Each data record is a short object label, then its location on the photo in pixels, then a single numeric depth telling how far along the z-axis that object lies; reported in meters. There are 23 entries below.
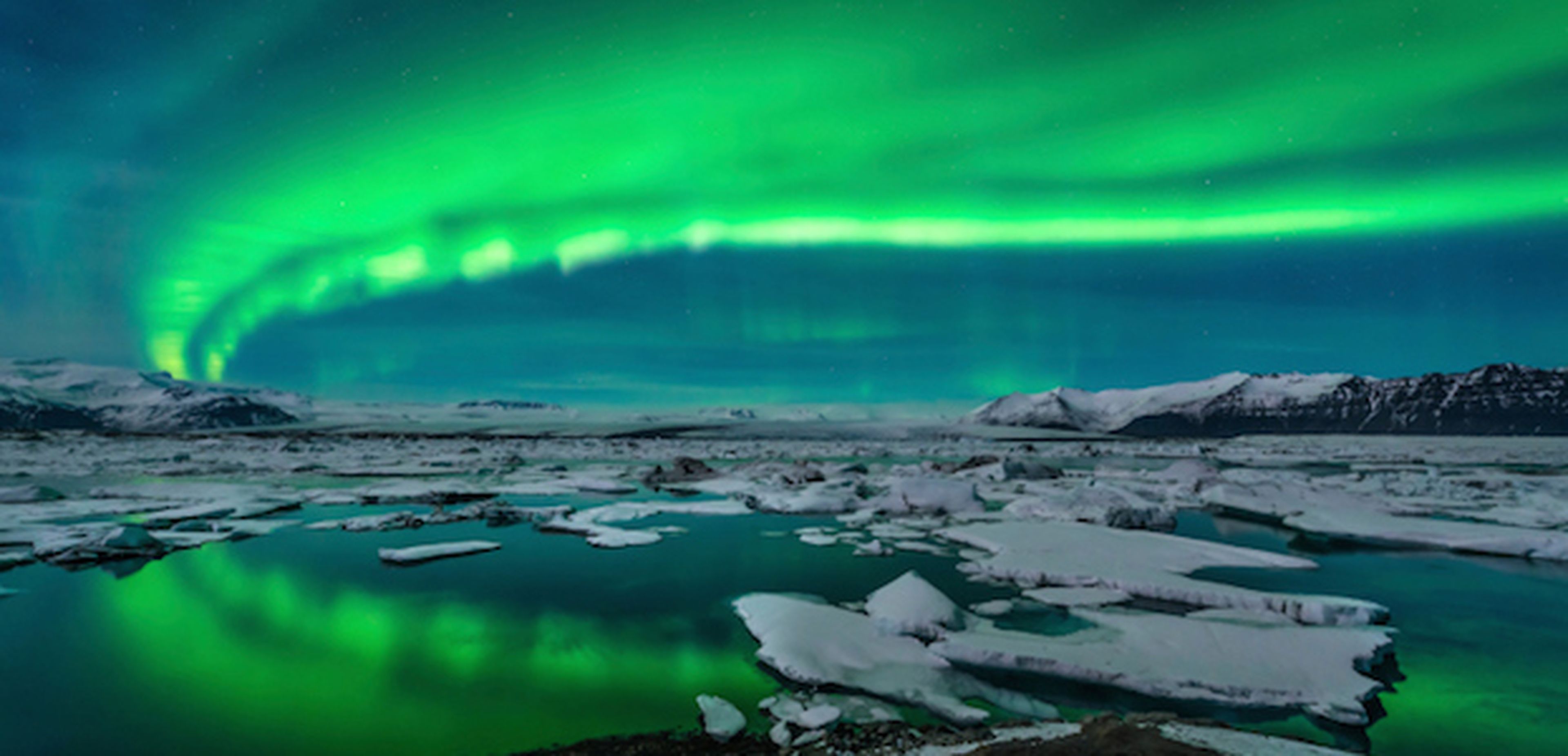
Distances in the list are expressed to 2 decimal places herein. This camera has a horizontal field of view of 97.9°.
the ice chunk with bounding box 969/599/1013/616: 6.41
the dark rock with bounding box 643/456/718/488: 19.67
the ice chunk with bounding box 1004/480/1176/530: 11.46
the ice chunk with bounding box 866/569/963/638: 5.56
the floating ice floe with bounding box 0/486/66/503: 13.15
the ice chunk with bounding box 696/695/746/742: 3.96
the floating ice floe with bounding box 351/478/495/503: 15.06
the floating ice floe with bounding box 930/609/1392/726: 4.35
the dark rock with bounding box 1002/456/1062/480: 19.48
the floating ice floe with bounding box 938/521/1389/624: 6.12
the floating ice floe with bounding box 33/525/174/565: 8.70
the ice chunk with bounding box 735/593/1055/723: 4.39
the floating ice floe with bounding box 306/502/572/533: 11.50
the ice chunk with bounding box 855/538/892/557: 9.55
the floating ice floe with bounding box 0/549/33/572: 8.32
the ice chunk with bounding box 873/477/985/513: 13.50
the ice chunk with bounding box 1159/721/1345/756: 3.18
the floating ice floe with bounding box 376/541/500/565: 8.95
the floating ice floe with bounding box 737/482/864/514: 13.96
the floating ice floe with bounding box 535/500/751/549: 10.45
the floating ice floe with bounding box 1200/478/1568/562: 9.62
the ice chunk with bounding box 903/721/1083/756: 3.38
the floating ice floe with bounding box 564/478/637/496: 17.36
